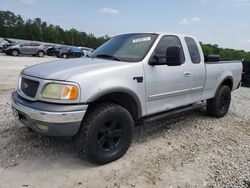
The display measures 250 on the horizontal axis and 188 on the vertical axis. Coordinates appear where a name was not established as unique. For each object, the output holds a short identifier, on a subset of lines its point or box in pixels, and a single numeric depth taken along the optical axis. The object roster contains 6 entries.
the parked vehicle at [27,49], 19.37
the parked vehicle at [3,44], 22.11
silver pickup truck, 2.35
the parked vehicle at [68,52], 22.75
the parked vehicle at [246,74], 8.64
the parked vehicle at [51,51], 24.46
